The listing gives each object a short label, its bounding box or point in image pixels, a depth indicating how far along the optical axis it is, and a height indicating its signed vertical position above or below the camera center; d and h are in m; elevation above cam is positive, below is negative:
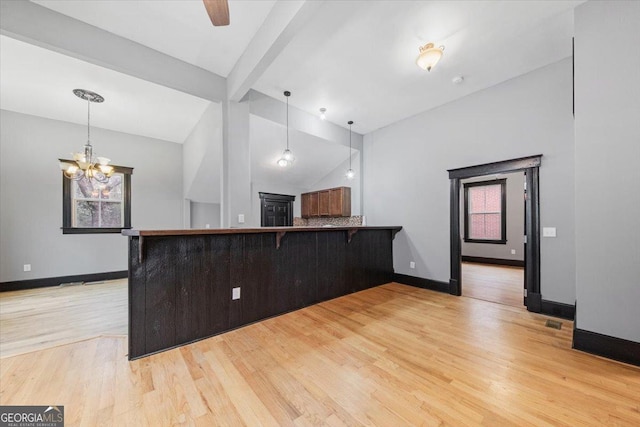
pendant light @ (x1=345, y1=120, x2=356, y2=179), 4.84 +0.78
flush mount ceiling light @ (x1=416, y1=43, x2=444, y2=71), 2.53 +1.66
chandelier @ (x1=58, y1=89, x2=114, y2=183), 3.69 +0.84
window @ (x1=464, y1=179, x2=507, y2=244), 6.86 +0.01
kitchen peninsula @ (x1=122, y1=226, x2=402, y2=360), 2.12 -0.71
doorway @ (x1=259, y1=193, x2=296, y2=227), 6.71 +0.09
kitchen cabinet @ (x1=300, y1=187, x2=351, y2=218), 5.99 +0.27
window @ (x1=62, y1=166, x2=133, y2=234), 4.71 +0.20
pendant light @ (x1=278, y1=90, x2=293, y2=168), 4.06 +0.93
